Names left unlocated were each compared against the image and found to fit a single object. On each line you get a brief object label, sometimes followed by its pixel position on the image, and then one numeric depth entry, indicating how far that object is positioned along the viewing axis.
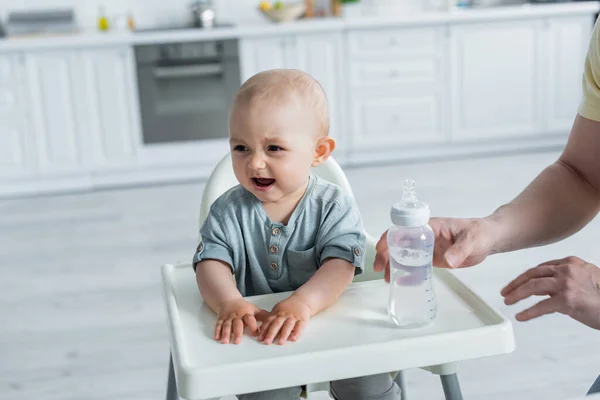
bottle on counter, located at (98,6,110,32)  4.62
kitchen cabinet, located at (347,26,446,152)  4.56
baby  1.09
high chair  0.93
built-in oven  4.33
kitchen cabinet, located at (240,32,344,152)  4.45
